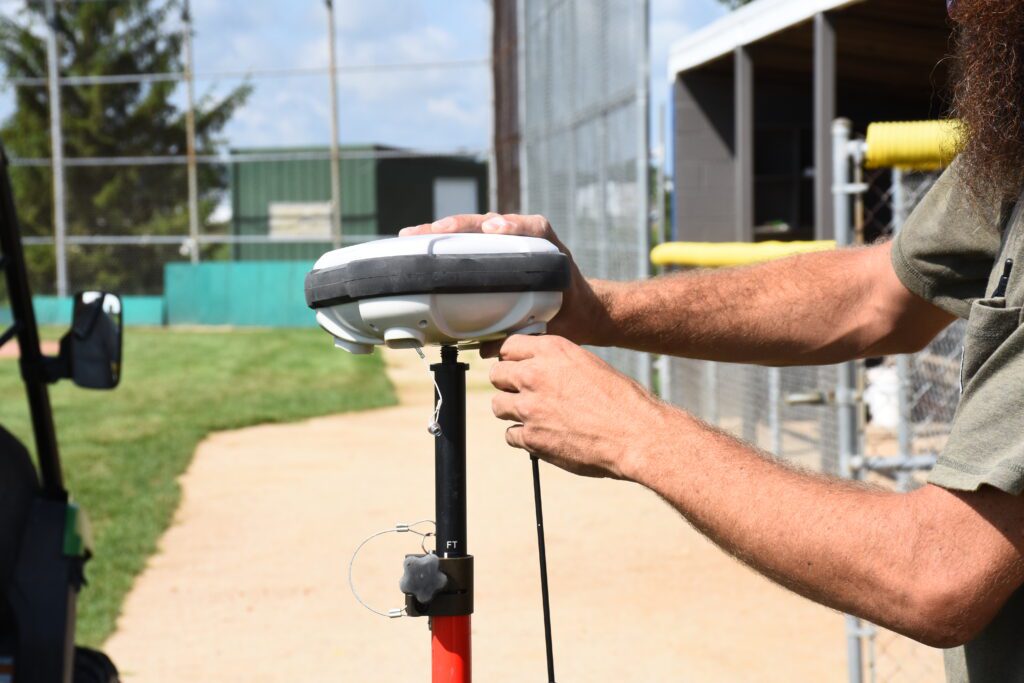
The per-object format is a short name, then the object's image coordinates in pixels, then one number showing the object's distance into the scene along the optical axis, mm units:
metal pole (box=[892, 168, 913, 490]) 4203
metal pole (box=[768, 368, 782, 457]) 6498
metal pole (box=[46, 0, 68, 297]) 23641
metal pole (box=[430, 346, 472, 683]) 1455
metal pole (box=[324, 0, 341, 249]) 23219
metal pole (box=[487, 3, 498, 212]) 22297
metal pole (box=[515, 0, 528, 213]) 18125
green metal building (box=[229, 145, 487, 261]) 26188
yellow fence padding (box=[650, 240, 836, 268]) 5363
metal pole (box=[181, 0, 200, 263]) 23516
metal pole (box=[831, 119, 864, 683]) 3766
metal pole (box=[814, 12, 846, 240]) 8461
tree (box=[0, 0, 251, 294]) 24312
